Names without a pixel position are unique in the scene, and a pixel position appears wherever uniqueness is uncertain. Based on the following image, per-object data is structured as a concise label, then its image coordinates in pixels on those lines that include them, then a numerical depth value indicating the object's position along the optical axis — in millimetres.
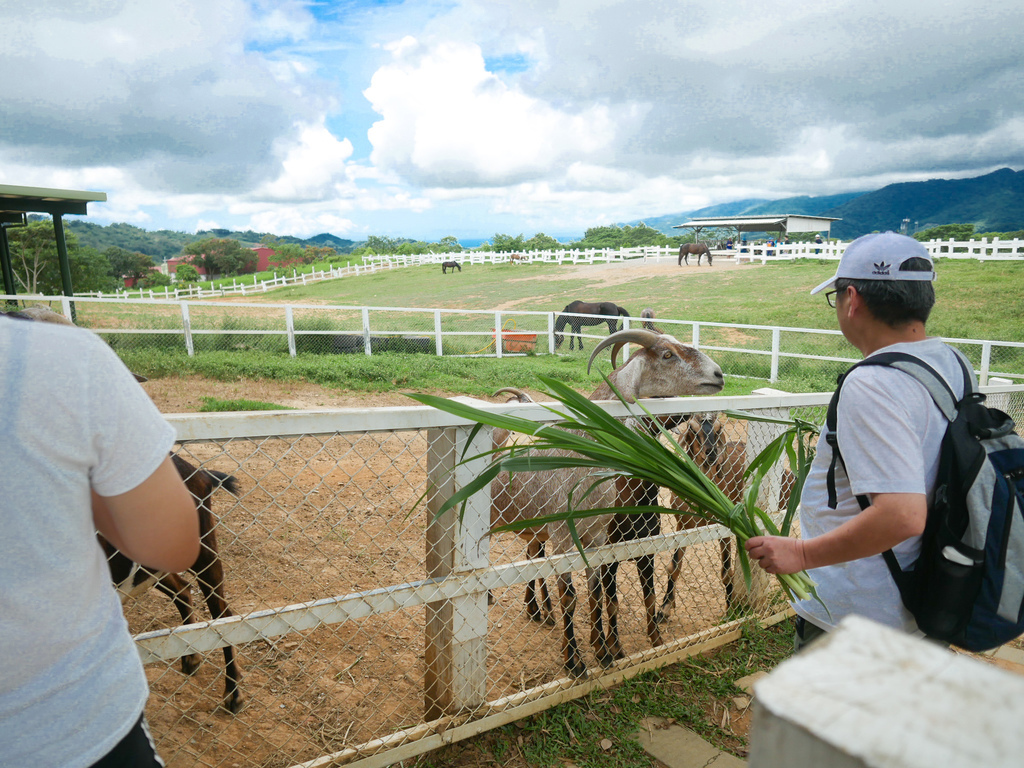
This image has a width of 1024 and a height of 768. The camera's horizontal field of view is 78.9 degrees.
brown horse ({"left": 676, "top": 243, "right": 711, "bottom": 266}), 39125
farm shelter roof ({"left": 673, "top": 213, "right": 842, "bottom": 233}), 44094
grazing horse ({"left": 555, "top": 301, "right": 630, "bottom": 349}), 19719
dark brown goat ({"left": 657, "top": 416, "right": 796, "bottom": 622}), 3984
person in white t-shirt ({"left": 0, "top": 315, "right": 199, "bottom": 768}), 957
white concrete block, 434
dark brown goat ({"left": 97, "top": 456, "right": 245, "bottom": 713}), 2973
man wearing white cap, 1542
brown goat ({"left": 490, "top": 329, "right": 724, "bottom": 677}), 3305
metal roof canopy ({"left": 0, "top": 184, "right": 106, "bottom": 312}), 13578
